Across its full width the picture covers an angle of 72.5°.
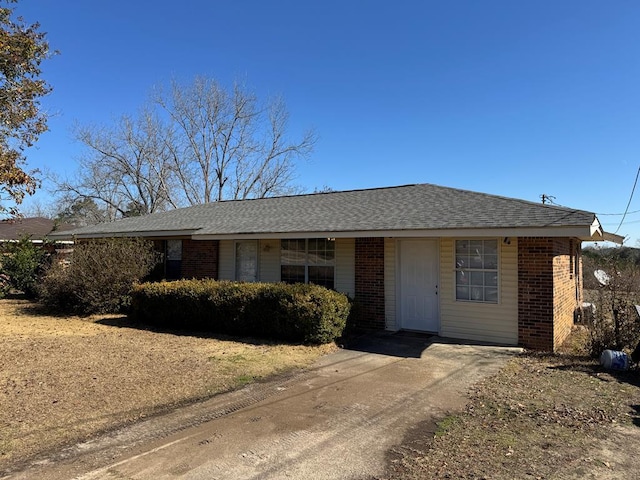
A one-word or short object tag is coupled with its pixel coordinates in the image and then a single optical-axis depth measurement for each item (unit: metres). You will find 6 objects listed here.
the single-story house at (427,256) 8.90
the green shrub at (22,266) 16.50
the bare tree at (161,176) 34.31
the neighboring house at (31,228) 26.17
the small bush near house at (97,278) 12.45
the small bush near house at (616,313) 8.02
